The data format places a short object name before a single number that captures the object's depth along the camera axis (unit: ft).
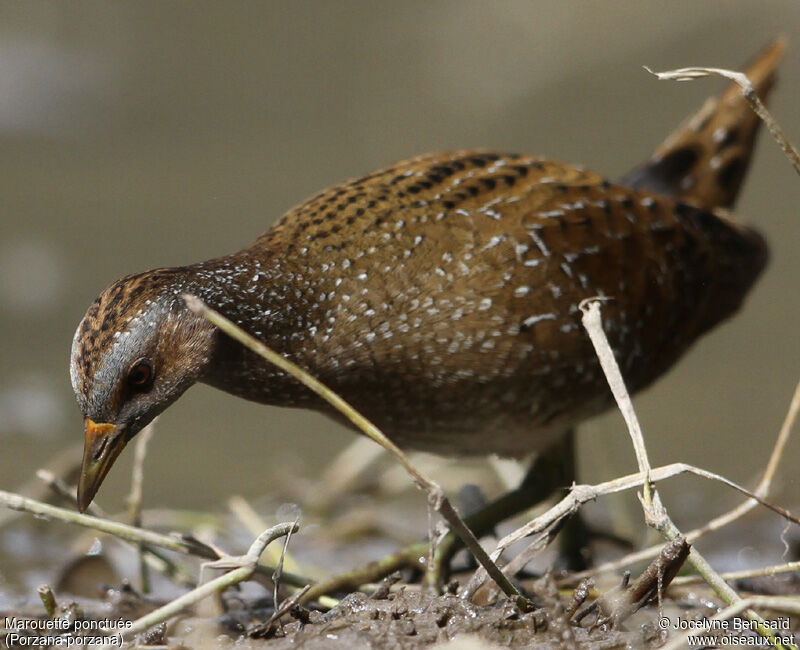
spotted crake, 22.41
